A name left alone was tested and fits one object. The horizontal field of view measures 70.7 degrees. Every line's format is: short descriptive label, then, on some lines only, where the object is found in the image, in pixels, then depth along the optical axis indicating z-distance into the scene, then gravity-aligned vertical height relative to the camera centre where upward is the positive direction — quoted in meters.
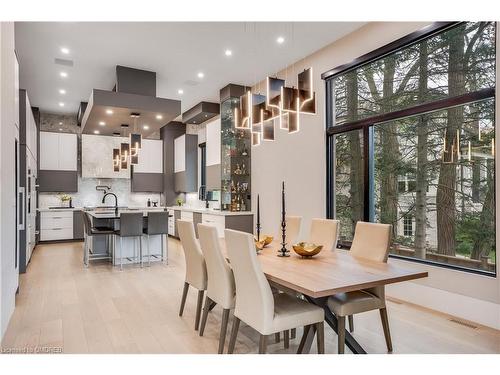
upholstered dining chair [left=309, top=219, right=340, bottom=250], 3.59 -0.43
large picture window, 3.42 +0.52
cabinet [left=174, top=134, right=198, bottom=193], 9.10 +0.77
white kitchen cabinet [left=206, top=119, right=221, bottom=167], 7.38 +1.07
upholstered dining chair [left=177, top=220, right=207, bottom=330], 3.18 -0.64
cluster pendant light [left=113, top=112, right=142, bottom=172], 6.10 +0.81
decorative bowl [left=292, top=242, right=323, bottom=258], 2.91 -0.48
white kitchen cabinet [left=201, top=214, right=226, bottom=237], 6.39 -0.54
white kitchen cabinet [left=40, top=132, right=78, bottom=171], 8.52 +1.04
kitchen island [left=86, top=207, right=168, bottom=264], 5.93 -0.89
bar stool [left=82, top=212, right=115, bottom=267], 5.76 -0.63
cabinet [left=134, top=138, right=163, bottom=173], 9.68 +1.00
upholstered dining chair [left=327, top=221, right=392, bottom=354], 2.49 -0.78
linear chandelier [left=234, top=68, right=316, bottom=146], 3.12 +0.82
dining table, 2.09 -0.55
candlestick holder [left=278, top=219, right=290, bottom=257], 3.02 -0.51
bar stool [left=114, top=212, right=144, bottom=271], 5.54 -0.50
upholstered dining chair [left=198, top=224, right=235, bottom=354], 2.70 -0.65
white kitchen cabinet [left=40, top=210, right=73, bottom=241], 8.25 -0.75
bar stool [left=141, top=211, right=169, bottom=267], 5.81 -0.51
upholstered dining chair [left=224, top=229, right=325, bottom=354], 2.22 -0.77
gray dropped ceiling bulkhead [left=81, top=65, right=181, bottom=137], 5.09 +1.29
